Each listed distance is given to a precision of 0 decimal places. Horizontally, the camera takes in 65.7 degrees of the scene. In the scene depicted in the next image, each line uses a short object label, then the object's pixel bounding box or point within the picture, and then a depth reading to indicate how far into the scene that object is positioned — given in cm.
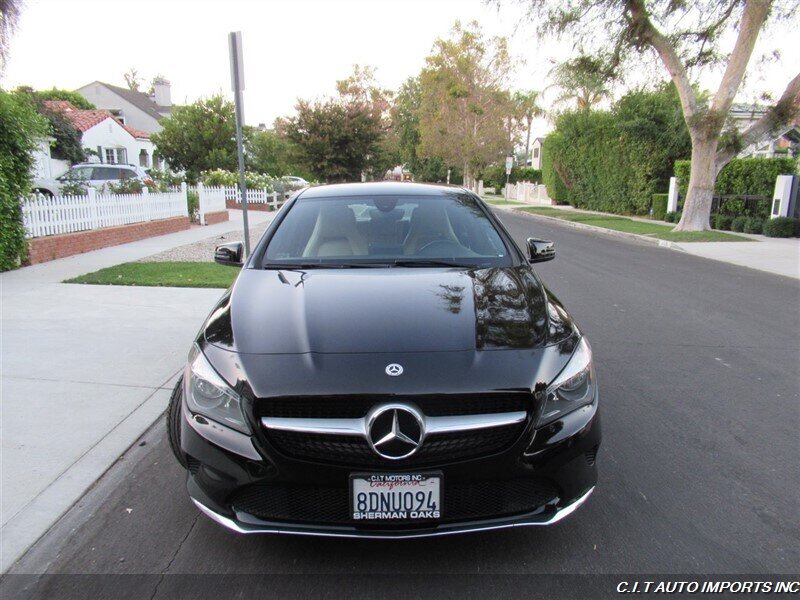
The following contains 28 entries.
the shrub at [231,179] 2461
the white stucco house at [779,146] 3025
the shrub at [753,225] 1822
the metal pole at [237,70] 704
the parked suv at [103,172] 2004
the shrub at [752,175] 1898
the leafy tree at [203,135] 3219
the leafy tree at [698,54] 1681
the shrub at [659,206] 2402
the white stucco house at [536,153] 6478
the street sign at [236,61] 704
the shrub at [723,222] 1955
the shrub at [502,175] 4897
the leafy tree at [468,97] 4728
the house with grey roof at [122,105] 4919
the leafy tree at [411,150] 7362
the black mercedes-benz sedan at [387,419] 239
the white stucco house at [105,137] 3339
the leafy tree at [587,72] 1920
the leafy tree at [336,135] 3488
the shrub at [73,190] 1258
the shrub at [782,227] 1711
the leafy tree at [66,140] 2925
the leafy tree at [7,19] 965
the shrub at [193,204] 1861
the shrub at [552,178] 3528
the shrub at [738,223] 1872
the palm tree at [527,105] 5421
